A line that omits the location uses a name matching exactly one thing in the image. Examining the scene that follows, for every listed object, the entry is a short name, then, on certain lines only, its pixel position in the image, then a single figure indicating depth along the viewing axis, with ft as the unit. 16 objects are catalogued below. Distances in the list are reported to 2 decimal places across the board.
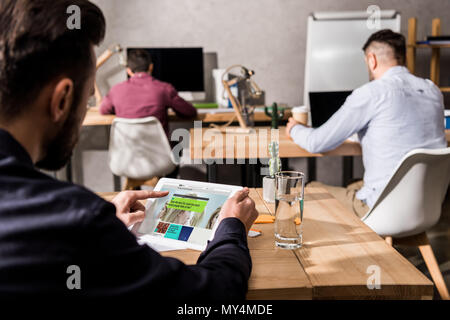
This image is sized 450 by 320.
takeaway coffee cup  8.81
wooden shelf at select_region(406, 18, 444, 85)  12.39
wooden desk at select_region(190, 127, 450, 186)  7.10
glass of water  3.42
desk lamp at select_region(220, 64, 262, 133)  9.11
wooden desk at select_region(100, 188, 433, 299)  2.75
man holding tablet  1.85
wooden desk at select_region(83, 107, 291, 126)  10.96
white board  12.52
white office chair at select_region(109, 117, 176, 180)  9.37
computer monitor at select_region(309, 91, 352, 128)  9.09
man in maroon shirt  10.53
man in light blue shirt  6.64
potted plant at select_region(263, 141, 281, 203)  4.53
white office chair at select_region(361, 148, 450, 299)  5.62
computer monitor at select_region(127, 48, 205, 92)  12.28
